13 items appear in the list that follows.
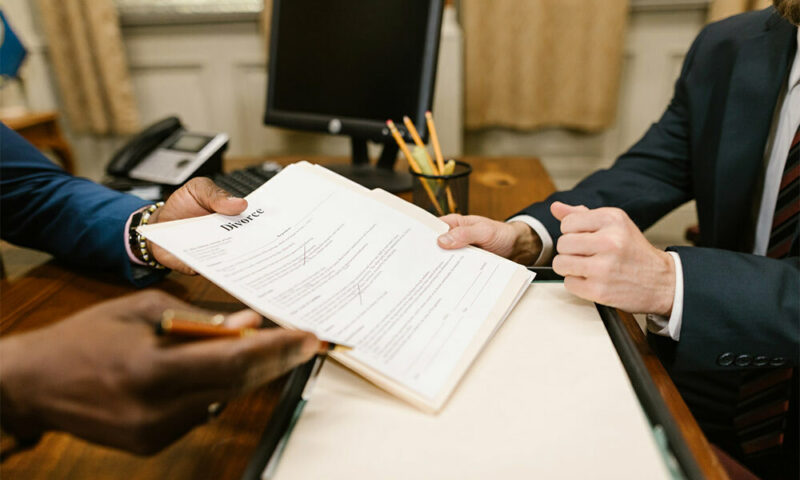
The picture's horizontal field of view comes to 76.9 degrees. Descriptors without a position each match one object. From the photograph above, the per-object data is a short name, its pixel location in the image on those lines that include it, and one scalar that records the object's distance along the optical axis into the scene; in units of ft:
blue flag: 5.94
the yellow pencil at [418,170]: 2.65
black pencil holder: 2.61
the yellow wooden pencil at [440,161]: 2.64
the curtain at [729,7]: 5.45
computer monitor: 3.36
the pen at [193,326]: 1.05
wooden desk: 1.31
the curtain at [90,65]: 6.52
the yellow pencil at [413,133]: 2.88
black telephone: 3.60
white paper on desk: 1.13
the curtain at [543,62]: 5.98
